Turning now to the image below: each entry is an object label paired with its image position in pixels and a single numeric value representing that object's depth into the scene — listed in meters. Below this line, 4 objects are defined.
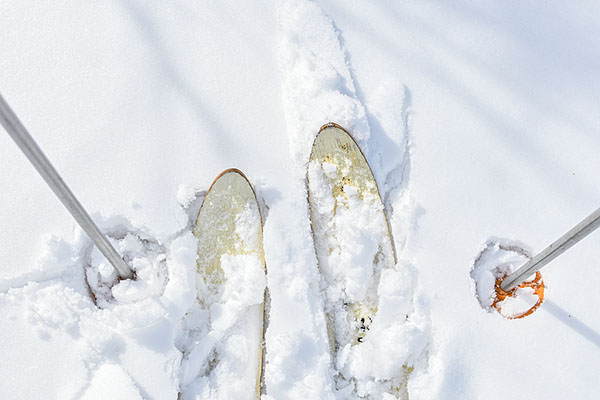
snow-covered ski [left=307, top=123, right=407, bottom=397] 1.17
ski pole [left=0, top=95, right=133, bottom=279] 0.57
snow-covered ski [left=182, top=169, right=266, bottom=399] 1.12
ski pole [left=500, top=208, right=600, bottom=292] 0.72
